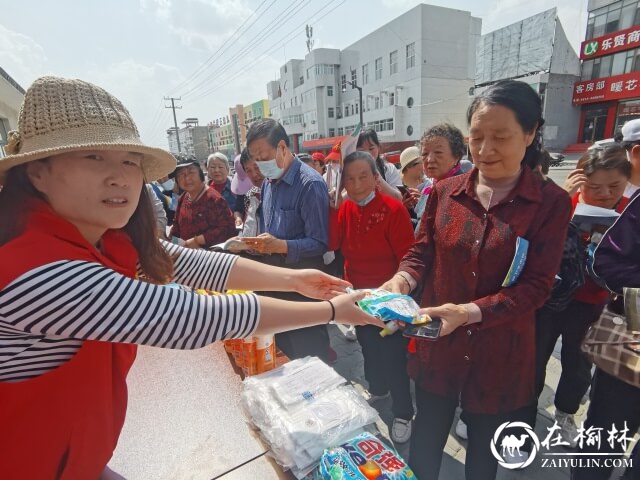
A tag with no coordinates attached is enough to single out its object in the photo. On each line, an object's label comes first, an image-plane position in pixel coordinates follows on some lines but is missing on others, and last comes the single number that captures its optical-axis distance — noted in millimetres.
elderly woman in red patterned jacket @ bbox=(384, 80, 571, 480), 1383
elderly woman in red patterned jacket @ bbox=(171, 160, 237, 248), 3625
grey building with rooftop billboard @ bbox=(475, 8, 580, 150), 23266
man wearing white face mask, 2496
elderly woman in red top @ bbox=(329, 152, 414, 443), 2406
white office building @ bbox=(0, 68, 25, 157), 10961
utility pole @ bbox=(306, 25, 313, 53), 43000
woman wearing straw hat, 804
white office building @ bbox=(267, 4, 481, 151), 28438
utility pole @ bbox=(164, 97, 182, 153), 47412
